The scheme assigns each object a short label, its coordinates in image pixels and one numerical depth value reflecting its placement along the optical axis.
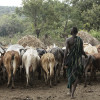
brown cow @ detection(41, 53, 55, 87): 8.04
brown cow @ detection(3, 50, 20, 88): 7.62
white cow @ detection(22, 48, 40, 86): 7.91
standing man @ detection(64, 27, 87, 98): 5.95
